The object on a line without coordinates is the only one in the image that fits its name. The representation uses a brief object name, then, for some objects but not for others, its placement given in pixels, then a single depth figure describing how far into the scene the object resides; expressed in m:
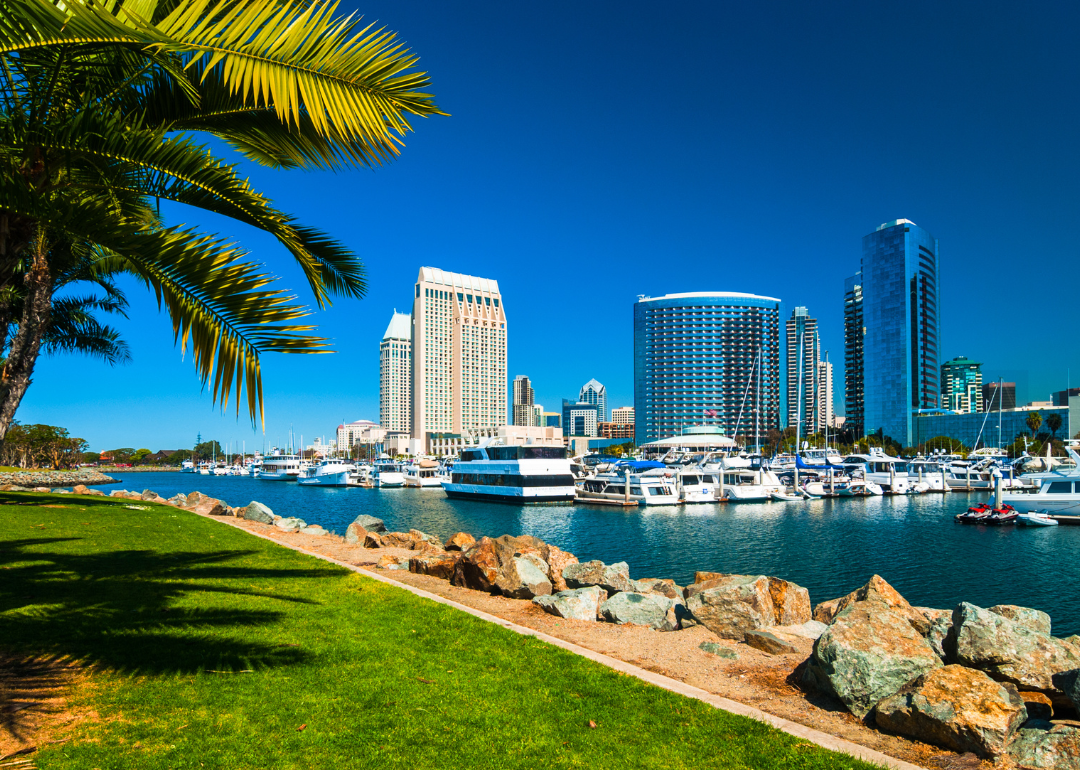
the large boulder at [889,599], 9.66
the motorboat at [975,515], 41.28
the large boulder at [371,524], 27.86
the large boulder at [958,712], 5.77
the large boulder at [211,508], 29.39
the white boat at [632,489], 56.00
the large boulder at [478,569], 13.70
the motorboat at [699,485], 58.25
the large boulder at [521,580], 13.24
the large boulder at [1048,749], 5.41
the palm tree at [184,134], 4.05
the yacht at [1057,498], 40.75
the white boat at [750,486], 59.50
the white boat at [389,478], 84.75
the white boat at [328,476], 90.00
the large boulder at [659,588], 15.47
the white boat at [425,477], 82.56
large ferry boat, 56.41
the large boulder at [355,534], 22.33
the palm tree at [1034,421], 130.36
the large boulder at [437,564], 14.75
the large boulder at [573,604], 11.65
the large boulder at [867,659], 6.86
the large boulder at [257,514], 27.81
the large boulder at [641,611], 11.59
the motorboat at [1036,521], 39.69
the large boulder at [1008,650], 7.18
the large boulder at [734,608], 11.39
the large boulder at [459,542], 20.47
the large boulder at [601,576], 15.46
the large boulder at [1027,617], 8.27
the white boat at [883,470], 67.49
